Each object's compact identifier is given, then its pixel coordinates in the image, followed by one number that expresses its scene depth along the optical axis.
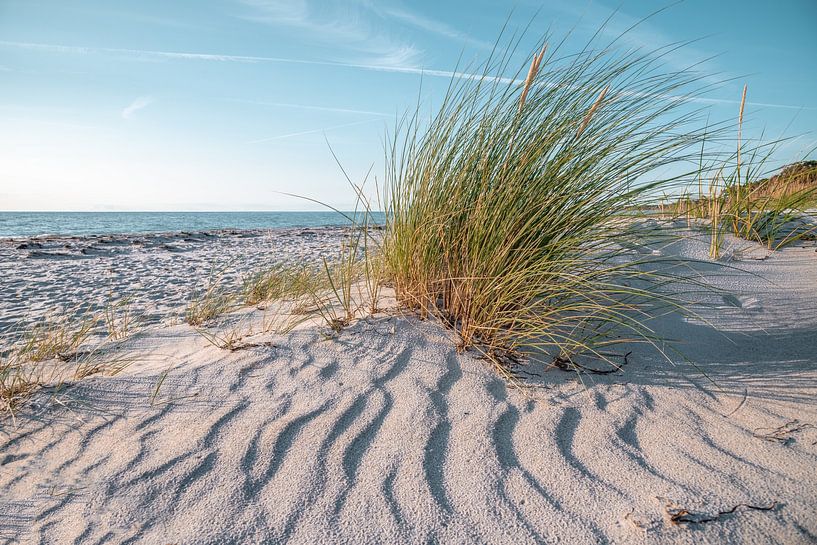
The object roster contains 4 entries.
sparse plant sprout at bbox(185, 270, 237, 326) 3.33
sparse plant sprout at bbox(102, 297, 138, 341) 3.15
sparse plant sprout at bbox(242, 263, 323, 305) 3.44
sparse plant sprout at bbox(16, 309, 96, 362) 2.61
